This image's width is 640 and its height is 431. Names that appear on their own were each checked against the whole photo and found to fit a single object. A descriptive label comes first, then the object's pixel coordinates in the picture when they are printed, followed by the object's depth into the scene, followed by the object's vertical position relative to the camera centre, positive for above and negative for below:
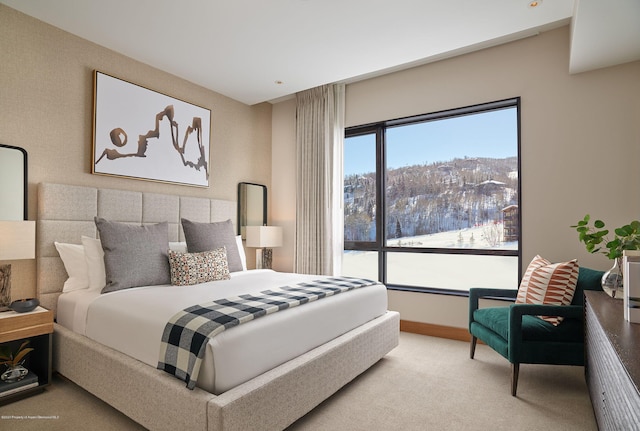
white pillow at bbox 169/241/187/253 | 3.27 -0.25
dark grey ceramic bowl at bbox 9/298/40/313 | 2.37 -0.57
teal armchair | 2.36 -0.78
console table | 1.16 -0.57
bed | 1.64 -0.81
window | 3.58 +0.24
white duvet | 1.68 -0.61
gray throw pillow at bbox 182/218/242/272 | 3.28 -0.17
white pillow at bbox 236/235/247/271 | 3.74 -0.33
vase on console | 2.14 -0.36
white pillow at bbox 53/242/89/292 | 2.79 -0.36
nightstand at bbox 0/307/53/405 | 2.24 -0.79
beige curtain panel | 4.39 +0.50
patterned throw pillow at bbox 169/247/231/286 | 2.85 -0.39
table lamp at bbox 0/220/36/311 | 2.28 -0.13
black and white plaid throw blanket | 1.64 -0.50
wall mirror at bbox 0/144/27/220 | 2.54 +0.26
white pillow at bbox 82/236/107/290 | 2.72 -0.33
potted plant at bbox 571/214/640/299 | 2.06 -0.14
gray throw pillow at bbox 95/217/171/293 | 2.63 -0.28
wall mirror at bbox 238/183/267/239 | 4.49 +0.19
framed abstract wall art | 3.17 +0.83
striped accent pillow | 2.57 -0.47
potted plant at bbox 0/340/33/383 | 2.34 -0.97
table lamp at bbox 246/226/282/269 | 4.31 -0.25
